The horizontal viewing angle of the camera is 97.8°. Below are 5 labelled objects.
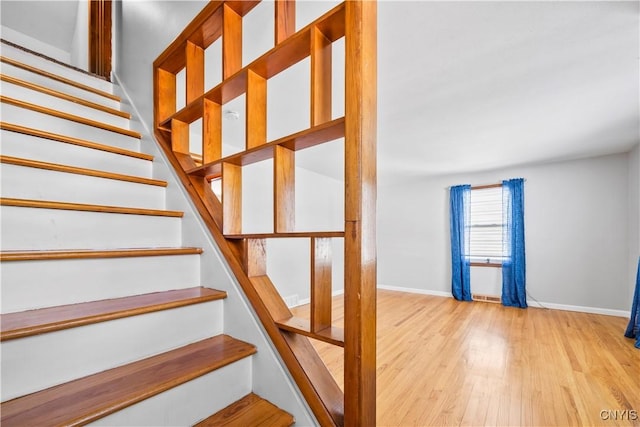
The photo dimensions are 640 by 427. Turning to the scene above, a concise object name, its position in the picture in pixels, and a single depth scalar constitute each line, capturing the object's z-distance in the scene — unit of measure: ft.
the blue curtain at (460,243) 15.96
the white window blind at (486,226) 15.49
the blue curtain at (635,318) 9.86
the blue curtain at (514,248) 14.33
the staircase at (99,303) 2.43
